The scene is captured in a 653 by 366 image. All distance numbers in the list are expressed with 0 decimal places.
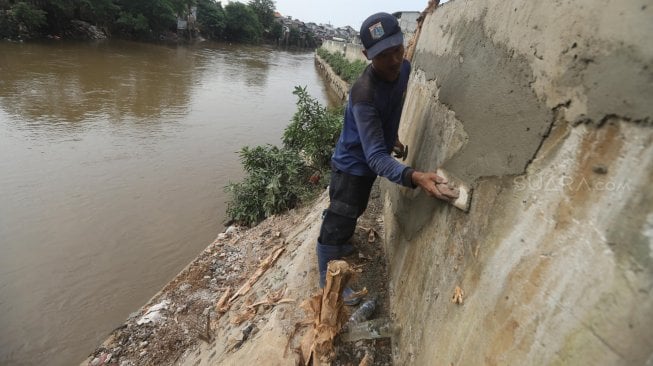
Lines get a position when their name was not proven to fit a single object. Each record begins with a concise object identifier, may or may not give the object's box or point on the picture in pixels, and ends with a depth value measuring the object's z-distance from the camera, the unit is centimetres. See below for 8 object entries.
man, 185
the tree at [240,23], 4734
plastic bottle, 237
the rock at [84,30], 2573
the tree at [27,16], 2069
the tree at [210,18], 4500
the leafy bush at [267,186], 526
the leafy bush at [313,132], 593
